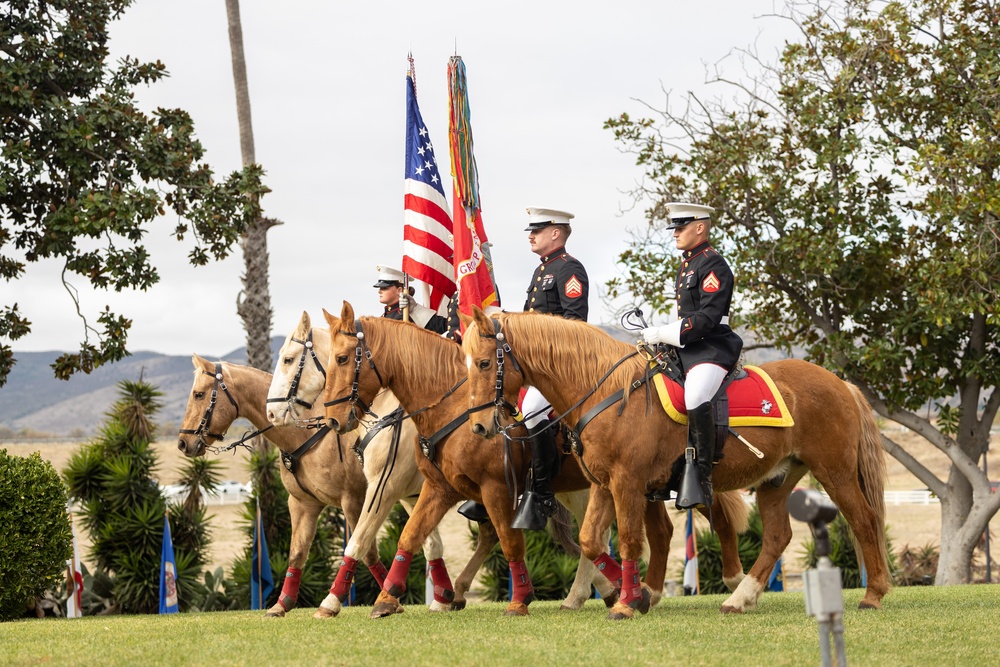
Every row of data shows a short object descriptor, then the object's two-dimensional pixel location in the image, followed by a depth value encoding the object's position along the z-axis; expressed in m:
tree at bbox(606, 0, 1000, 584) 19.52
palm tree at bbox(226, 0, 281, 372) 22.45
